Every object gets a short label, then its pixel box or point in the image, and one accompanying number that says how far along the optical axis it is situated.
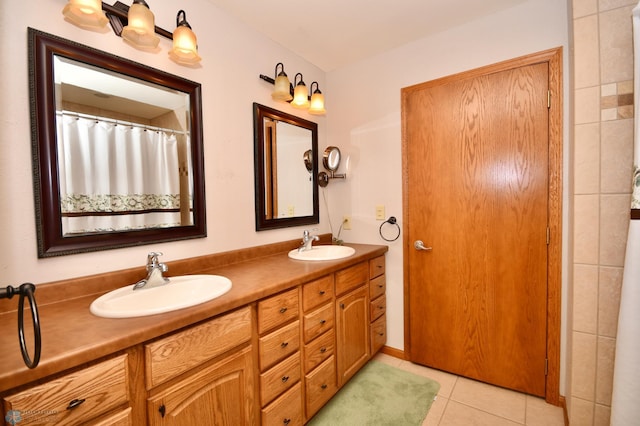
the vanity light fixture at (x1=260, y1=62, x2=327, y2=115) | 1.83
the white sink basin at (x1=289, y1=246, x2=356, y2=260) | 1.87
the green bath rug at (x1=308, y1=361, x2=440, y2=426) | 1.60
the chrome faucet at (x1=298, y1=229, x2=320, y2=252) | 2.03
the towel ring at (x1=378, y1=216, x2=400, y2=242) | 2.19
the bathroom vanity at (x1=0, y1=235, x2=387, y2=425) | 0.73
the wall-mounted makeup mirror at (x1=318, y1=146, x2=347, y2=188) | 2.36
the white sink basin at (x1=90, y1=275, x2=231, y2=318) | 0.93
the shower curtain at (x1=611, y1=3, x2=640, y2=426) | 1.00
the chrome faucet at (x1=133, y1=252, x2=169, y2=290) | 1.21
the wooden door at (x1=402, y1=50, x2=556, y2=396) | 1.71
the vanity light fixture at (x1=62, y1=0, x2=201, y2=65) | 1.04
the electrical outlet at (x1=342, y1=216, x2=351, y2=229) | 2.46
